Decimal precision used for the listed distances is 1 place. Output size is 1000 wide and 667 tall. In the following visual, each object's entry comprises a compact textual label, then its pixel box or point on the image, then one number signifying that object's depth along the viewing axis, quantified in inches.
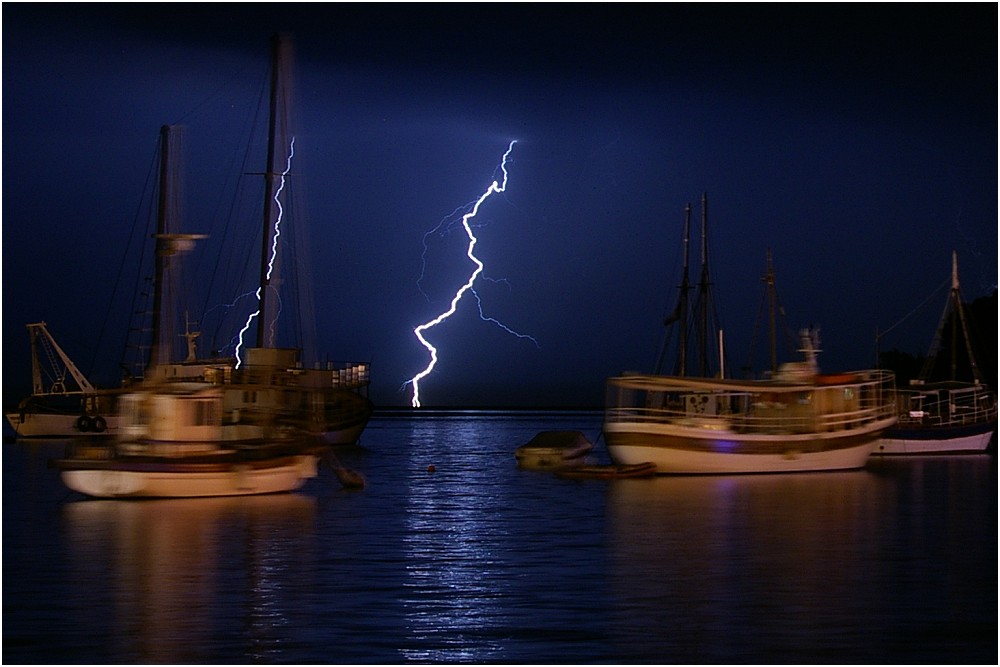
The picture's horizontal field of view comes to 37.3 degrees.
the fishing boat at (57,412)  4766.2
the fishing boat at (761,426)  2534.4
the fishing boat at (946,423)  3469.5
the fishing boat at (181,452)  1881.2
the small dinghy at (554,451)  3154.5
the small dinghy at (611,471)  2522.1
